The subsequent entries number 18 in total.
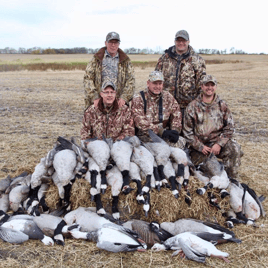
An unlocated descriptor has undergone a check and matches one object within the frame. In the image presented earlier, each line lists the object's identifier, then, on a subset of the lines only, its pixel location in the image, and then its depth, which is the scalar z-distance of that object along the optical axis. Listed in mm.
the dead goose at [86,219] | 4102
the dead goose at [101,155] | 4430
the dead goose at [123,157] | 4425
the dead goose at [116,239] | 3789
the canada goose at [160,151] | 4695
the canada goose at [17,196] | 4645
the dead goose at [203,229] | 4004
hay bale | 4395
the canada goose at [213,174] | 4680
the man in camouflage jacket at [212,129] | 5512
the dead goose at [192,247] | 3709
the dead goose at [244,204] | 4656
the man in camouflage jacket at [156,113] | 5184
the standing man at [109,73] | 5879
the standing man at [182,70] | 5938
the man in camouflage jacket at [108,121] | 5008
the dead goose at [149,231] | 4066
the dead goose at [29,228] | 4038
